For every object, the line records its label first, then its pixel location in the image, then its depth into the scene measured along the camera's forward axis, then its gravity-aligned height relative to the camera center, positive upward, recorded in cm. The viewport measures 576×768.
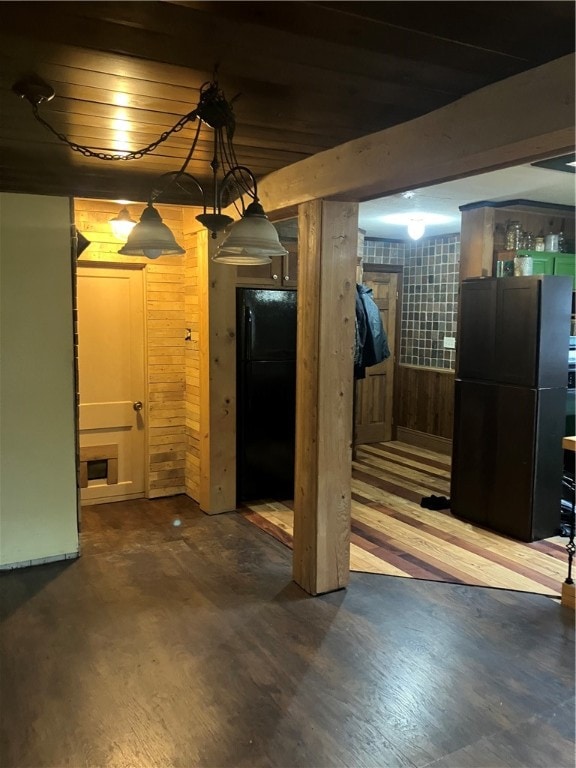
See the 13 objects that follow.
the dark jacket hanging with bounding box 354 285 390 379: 447 -3
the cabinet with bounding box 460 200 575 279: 496 +83
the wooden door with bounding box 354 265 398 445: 703 -63
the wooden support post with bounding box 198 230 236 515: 446 -39
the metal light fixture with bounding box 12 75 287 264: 215 +40
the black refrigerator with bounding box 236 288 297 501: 465 -47
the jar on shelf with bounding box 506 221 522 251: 495 +81
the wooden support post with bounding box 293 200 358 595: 310 -32
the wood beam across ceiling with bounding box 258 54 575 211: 188 +72
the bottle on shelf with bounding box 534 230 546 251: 500 +75
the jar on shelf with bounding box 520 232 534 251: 496 +76
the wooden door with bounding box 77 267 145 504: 467 -42
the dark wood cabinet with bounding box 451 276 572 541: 398 -46
